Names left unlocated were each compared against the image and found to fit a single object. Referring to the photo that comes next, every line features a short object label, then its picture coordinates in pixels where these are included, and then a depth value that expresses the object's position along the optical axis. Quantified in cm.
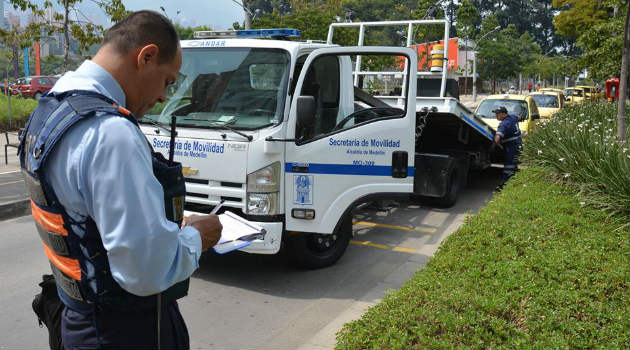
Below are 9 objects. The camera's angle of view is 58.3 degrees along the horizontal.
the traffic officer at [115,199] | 152
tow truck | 505
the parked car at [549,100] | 1938
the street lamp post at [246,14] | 1282
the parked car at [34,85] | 3084
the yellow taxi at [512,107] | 1354
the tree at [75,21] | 1315
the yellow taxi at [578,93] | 3508
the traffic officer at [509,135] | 1024
